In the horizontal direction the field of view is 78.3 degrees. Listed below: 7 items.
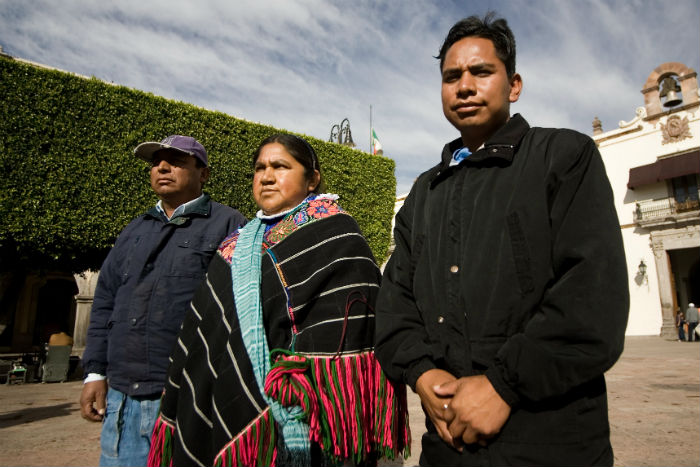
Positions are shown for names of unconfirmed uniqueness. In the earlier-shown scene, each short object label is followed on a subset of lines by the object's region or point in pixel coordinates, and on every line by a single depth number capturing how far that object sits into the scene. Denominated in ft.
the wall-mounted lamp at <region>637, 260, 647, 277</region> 62.23
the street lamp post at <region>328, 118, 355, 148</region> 50.55
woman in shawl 5.77
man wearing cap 7.32
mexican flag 74.43
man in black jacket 3.74
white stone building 59.52
